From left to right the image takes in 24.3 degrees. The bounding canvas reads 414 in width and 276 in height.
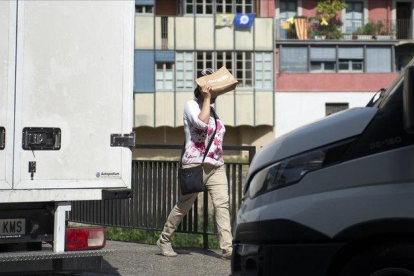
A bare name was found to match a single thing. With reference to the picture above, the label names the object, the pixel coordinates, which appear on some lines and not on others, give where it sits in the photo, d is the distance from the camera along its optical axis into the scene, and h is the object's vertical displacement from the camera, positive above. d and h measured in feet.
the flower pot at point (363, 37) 186.80 +26.37
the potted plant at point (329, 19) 182.70 +29.78
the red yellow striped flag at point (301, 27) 182.70 +27.88
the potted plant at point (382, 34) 186.91 +27.11
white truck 23.26 +1.29
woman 30.86 +0.55
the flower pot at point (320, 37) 184.75 +26.14
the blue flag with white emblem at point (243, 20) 177.47 +28.21
